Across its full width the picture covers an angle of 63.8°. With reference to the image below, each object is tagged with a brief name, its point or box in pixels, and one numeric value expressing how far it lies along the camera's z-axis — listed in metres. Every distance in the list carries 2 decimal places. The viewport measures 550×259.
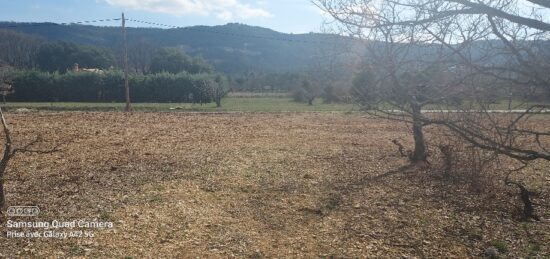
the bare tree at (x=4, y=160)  5.65
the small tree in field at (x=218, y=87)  32.91
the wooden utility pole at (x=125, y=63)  25.06
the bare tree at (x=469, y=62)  3.72
